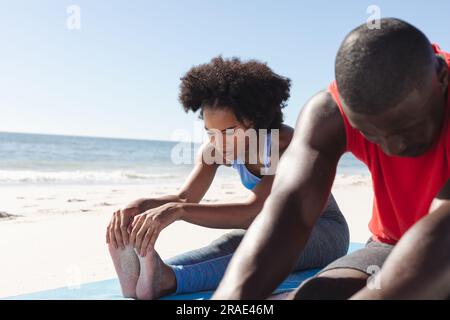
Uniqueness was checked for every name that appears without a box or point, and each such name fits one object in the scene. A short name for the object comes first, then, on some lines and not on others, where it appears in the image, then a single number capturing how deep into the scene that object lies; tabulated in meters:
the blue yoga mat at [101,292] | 2.75
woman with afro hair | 2.58
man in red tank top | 1.18
